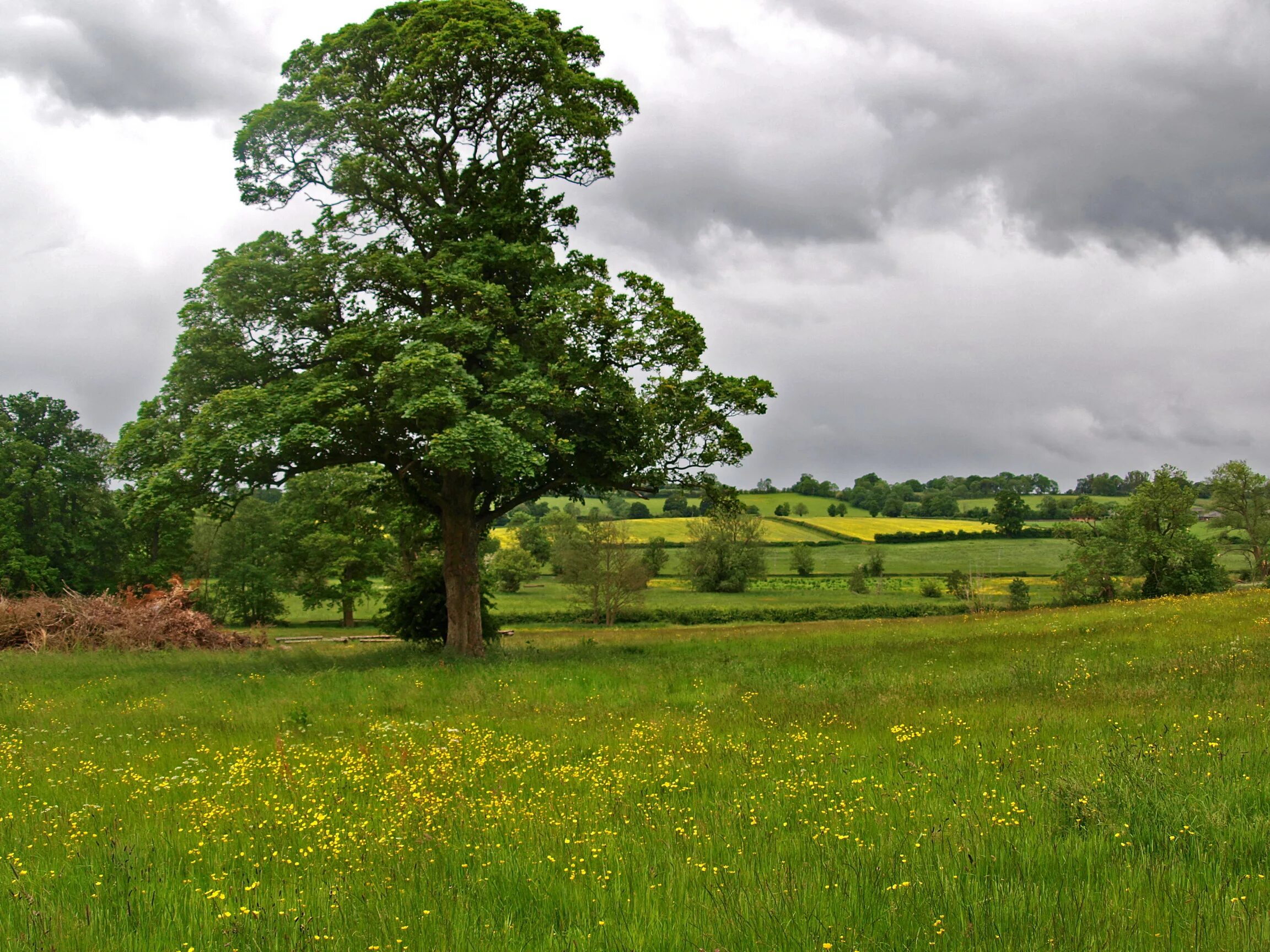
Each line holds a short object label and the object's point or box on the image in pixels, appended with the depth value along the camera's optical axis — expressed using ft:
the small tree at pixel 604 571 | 231.30
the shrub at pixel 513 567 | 290.76
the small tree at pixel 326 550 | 187.93
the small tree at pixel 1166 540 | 193.88
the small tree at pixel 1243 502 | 233.76
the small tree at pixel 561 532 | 241.14
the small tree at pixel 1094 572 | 202.49
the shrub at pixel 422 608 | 89.30
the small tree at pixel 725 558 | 293.84
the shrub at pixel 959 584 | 252.40
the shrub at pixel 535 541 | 315.43
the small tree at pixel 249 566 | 206.18
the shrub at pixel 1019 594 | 223.92
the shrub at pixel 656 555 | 304.30
